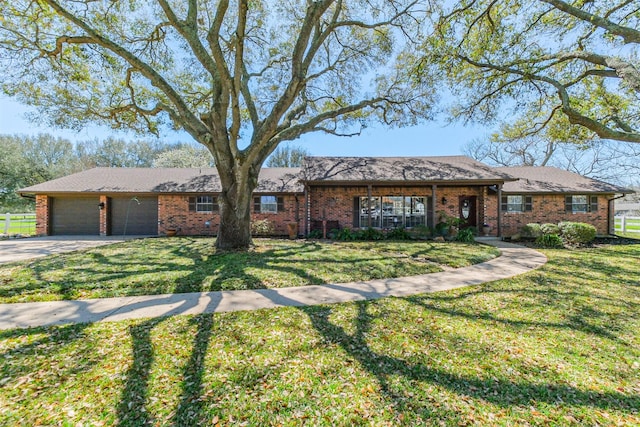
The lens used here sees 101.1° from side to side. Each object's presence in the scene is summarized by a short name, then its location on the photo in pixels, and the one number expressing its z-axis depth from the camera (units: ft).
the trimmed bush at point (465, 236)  38.93
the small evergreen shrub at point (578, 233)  36.52
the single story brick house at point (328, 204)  45.88
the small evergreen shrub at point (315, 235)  43.32
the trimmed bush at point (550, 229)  37.65
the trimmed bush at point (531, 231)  39.85
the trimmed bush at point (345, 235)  40.70
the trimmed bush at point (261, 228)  45.01
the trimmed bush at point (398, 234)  41.65
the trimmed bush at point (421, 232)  41.68
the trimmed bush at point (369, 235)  40.70
